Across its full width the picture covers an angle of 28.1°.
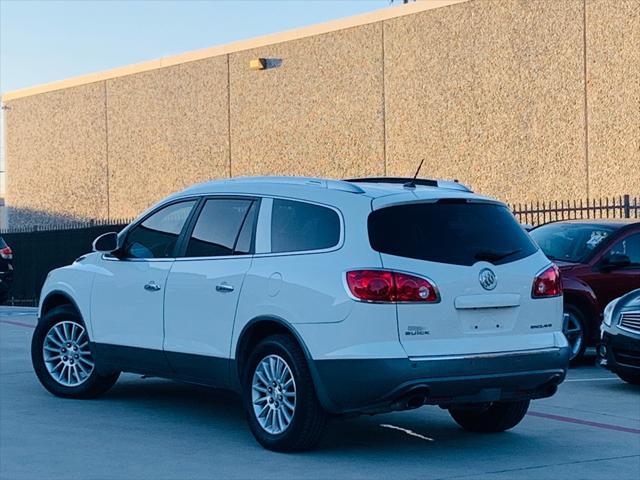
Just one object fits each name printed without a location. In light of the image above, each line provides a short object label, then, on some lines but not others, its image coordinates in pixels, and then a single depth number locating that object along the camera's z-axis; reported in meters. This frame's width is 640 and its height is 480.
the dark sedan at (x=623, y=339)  12.09
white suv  8.28
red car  14.49
